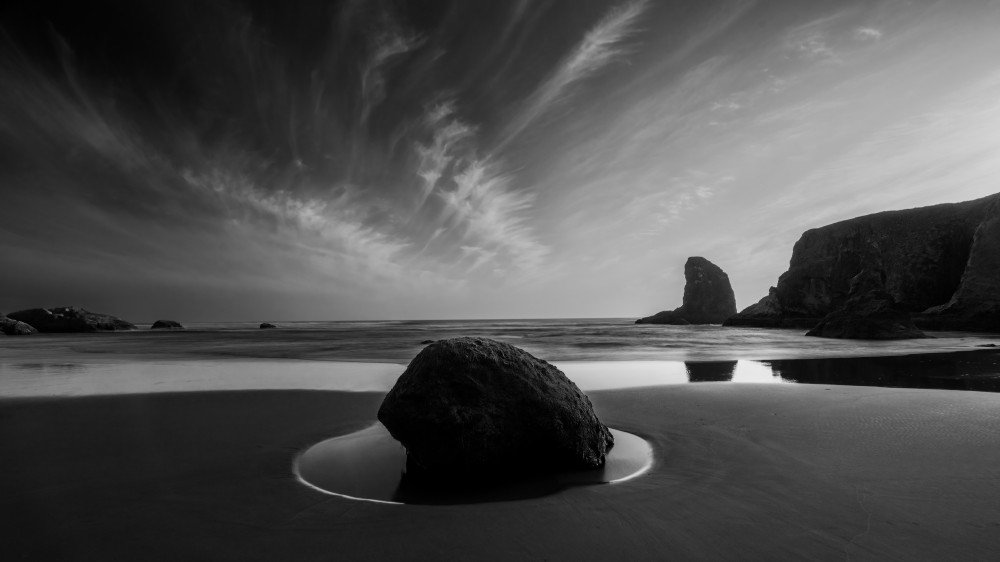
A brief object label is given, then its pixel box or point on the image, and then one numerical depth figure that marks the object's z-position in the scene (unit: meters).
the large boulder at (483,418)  3.76
